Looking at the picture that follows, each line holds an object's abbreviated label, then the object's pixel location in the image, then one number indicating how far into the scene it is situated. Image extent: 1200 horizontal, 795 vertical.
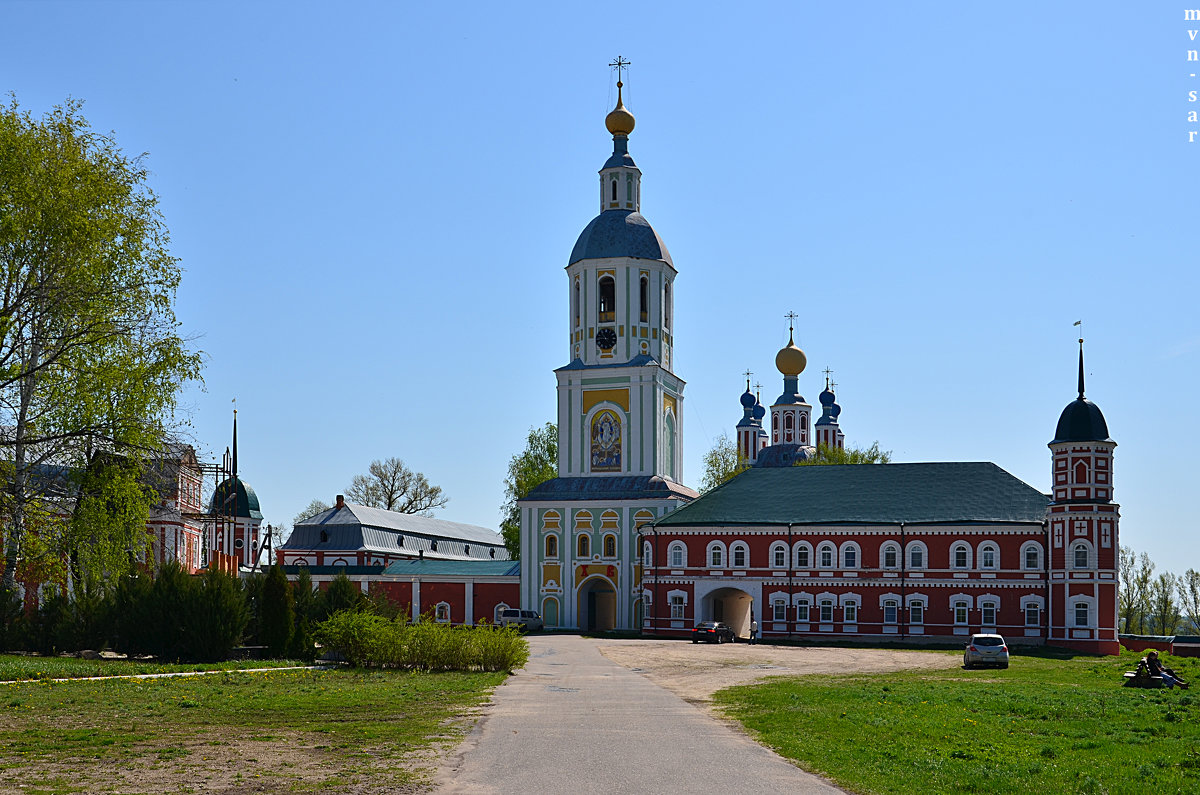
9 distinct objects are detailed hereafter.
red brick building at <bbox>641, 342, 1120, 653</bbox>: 54.59
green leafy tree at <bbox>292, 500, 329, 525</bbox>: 112.38
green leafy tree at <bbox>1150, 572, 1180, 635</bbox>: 96.19
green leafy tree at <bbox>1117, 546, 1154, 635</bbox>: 90.50
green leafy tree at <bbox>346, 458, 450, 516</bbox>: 107.06
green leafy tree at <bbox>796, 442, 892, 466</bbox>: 103.56
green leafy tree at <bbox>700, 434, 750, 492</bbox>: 106.38
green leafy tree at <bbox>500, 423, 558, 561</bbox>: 87.50
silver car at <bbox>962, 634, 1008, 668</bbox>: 39.69
